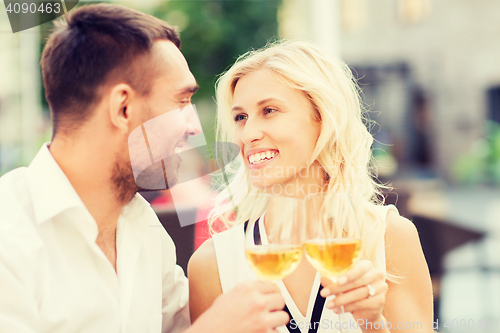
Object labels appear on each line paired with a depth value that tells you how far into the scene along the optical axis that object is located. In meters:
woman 1.28
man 1.00
